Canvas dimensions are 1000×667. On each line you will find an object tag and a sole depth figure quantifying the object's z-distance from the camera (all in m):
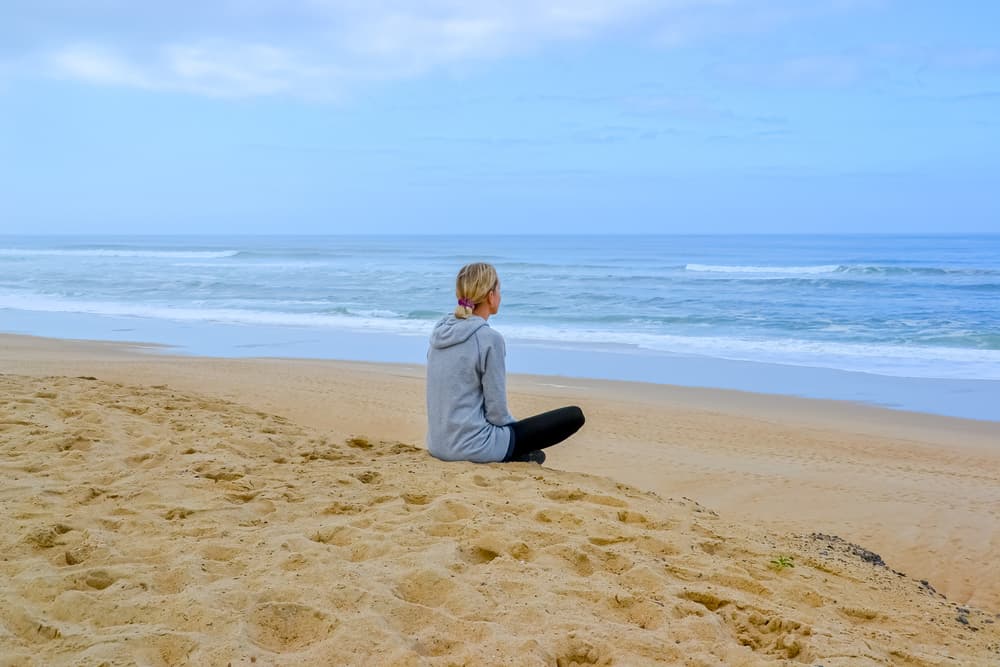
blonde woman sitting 5.22
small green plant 4.00
